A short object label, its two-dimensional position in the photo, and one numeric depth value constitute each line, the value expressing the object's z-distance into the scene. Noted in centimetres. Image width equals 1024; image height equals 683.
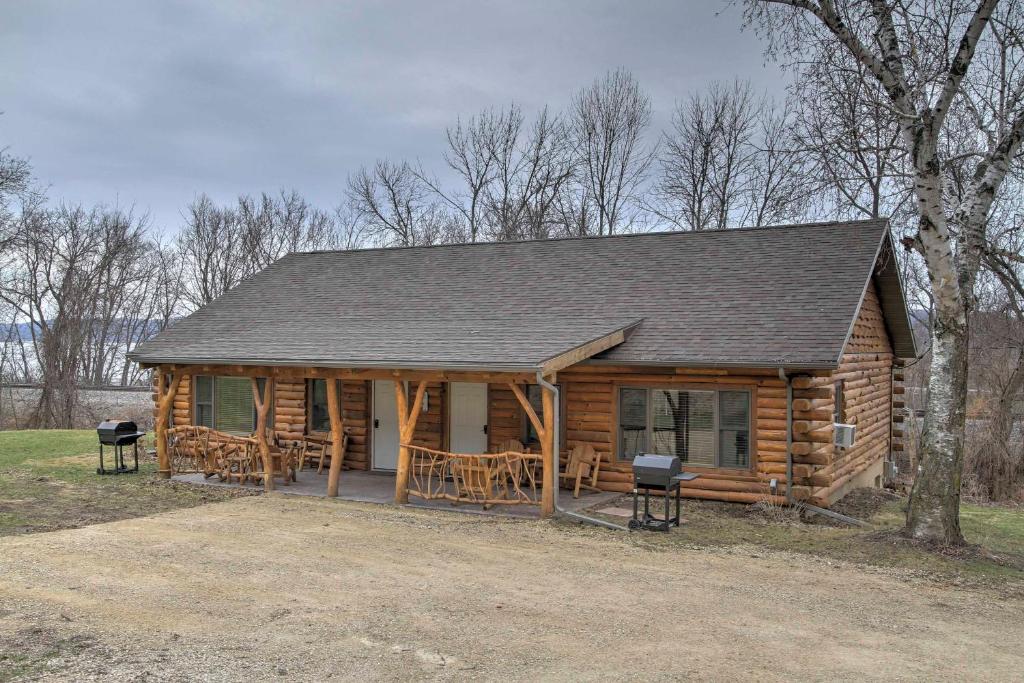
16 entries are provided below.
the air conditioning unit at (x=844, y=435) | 1145
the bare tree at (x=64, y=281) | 2730
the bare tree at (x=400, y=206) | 3250
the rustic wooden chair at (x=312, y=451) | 1433
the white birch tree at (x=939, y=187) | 888
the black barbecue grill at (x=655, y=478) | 952
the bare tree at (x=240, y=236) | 3653
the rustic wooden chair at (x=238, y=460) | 1298
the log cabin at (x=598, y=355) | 1107
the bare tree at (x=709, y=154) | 2794
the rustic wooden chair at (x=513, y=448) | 1248
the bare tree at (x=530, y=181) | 2983
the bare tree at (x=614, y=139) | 3028
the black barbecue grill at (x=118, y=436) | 1392
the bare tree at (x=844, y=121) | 973
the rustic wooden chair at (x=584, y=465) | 1215
